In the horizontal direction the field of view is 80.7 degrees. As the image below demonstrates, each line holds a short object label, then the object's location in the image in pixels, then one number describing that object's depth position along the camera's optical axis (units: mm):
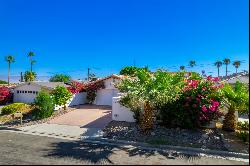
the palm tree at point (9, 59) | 43493
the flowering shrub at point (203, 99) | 9396
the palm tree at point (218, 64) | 45611
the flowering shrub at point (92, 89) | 18859
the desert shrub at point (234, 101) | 8786
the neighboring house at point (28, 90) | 18438
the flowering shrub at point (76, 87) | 18592
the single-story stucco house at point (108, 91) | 18308
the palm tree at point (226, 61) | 42140
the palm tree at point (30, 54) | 45176
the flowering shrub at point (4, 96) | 19509
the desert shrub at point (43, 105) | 13323
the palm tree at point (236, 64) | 38675
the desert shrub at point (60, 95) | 15053
